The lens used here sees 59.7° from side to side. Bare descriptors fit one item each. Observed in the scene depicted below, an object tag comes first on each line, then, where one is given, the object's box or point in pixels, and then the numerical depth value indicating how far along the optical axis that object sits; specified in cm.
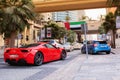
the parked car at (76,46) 1670
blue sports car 926
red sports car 532
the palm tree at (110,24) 1560
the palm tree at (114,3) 906
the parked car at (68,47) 1331
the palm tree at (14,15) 895
